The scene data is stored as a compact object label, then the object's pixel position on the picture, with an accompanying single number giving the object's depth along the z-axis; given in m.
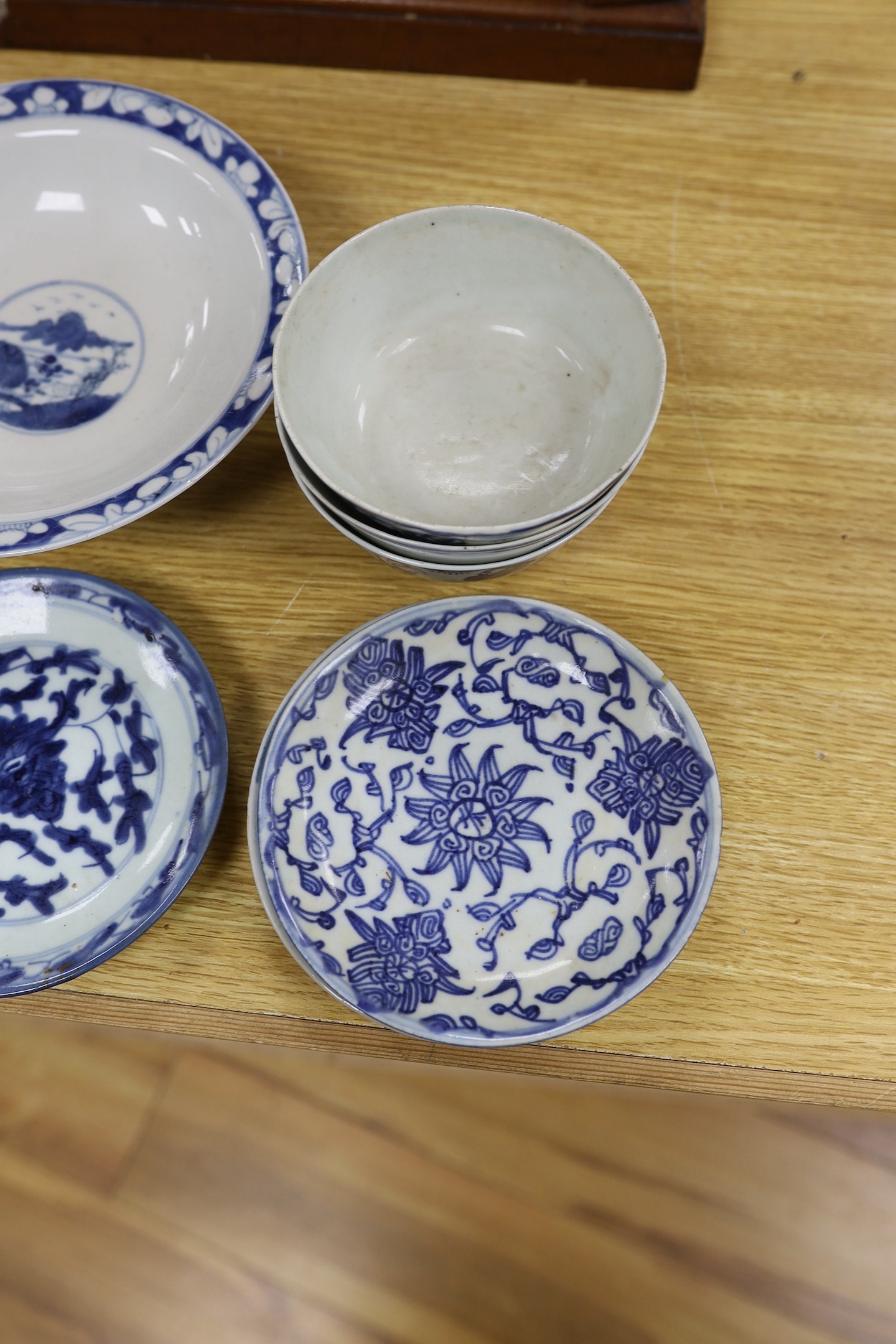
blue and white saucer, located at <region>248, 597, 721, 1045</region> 0.65
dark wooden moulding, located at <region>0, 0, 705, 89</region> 0.87
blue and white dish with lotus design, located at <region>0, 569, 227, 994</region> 0.66
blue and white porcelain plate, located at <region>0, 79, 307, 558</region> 0.73
